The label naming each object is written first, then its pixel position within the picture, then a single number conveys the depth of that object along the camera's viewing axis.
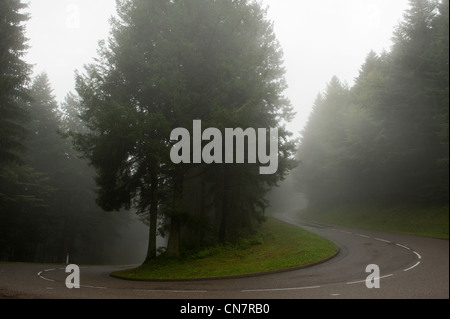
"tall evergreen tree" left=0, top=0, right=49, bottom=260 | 16.44
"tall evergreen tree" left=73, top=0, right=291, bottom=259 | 12.46
